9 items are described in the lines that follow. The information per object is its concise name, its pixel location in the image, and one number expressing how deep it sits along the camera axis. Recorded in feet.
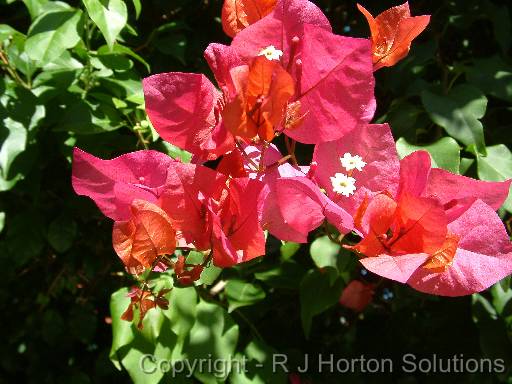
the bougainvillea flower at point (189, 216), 1.30
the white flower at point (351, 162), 1.47
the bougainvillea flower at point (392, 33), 1.57
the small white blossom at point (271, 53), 1.39
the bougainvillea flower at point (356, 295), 3.97
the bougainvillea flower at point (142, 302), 1.54
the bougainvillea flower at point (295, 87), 1.41
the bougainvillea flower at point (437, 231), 1.34
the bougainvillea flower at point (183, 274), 1.35
